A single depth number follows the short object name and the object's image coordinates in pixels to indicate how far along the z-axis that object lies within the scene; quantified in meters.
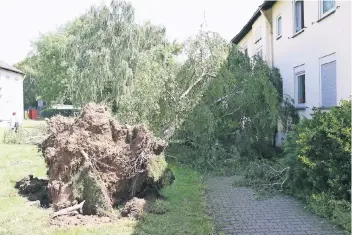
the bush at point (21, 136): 19.44
